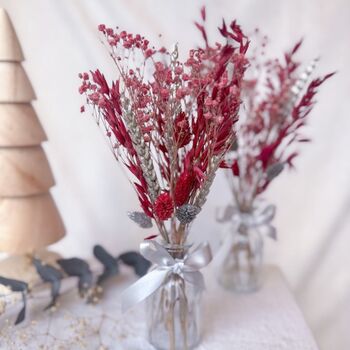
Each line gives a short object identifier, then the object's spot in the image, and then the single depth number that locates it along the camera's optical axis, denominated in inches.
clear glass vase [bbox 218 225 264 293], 39.3
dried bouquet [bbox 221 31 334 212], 34.7
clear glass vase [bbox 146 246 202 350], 28.4
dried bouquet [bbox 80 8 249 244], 23.5
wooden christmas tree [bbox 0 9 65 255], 32.0
